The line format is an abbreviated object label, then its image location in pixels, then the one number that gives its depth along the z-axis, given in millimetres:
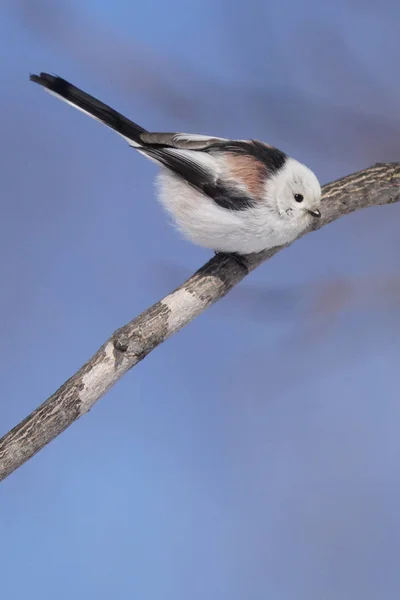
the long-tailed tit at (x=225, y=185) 3686
